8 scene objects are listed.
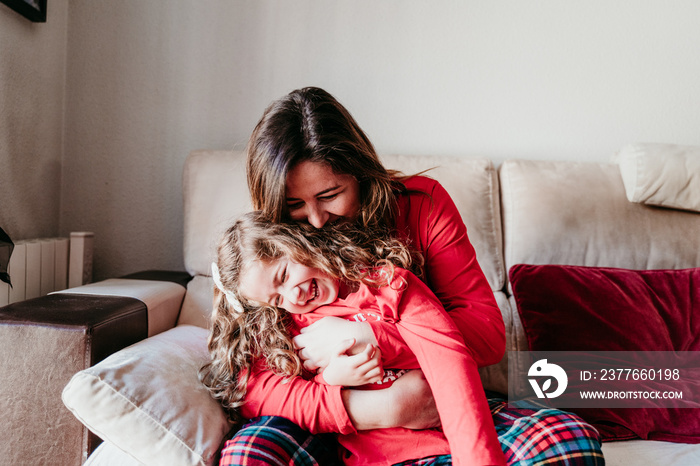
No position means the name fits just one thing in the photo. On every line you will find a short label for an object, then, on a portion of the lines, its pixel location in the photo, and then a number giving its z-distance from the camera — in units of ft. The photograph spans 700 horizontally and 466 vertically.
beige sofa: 5.08
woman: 3.12
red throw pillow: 4.41
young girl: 2.97
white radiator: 4.82
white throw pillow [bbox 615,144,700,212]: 5.17
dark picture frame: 5.17
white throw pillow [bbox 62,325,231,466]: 3.00
